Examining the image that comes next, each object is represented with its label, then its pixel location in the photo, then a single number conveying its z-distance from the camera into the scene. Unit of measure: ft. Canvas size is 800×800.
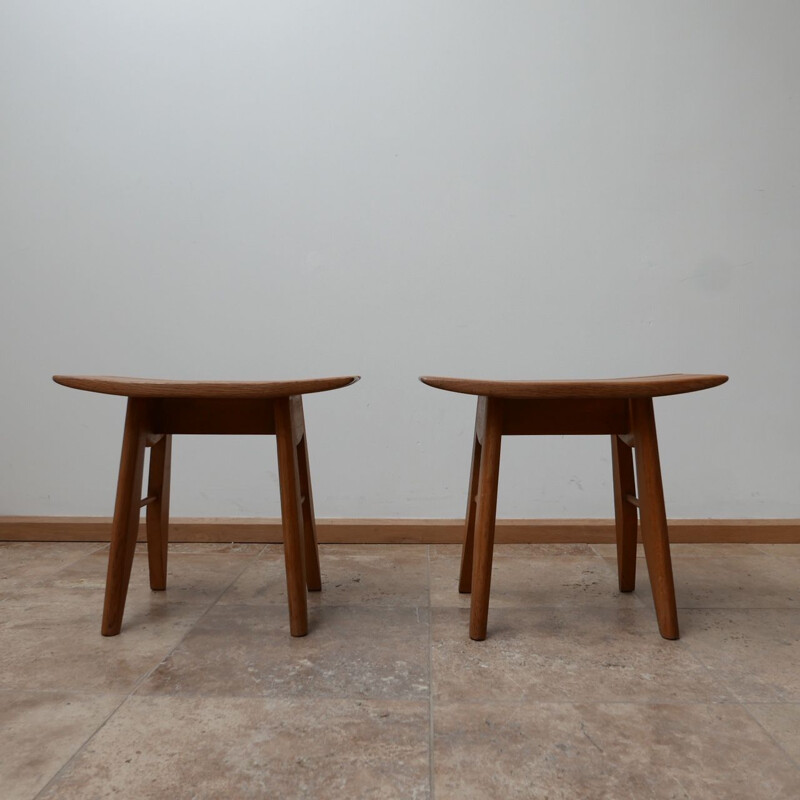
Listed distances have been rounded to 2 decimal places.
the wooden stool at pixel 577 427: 4.43
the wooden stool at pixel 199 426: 4.49
